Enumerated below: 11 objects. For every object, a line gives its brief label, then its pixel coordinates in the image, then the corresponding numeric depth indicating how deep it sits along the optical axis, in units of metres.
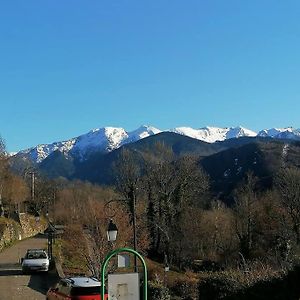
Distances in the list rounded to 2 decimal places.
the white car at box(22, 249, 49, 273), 31.06
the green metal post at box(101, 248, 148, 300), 9.74
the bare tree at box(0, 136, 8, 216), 58.97
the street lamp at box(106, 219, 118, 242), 14.52
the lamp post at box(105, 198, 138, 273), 20.40
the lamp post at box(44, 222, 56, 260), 34.59
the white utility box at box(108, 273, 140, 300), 8.95
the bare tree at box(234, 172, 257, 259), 51.97
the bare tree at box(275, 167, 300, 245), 51.32
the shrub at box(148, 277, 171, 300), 24.36
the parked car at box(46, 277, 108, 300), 17.55
